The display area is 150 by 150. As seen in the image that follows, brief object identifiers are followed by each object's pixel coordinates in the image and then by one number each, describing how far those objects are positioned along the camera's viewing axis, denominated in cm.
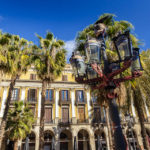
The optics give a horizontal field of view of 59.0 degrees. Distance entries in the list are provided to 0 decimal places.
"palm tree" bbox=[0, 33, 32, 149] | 1150
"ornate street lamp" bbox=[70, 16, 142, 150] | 325
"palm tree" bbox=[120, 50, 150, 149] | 870
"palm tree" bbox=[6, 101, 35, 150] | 1386
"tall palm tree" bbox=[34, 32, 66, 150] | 1266
